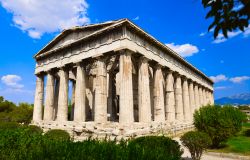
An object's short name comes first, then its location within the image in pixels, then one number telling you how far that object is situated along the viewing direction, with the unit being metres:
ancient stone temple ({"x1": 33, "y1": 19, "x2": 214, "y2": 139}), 24.27
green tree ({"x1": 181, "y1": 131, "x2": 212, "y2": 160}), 13.33
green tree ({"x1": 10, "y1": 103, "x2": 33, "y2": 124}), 45.94
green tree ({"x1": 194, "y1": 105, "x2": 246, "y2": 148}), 19.12
